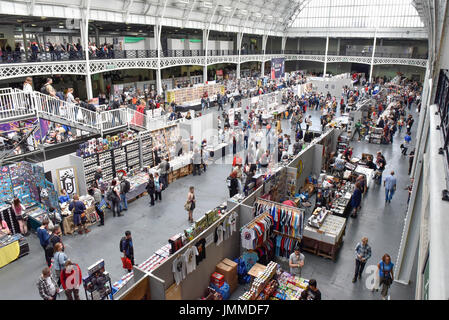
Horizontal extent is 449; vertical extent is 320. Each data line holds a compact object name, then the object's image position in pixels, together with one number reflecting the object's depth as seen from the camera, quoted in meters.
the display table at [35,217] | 10.38
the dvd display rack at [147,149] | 14.52
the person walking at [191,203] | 10.47
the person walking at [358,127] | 20.52
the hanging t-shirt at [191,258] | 6.56
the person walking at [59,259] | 7.35
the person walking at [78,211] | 9.85
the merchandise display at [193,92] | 25.14
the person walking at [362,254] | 7.80
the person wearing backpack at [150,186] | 11.84
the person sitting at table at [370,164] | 14.11
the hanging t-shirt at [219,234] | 7.50
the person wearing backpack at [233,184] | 11.91
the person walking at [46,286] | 6.62
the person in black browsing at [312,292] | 6.46
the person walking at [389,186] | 11.84
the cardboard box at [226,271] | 7.57
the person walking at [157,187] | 12.25
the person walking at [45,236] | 8.37
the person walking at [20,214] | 10.04
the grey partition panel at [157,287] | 5.75
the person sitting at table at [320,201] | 11.38
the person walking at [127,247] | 8.16
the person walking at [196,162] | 14.64
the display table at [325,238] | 8.85
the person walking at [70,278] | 6.77
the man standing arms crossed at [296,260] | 7.68
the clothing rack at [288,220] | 8.42
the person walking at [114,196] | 10.98
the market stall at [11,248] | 8.74
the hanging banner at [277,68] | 35.50
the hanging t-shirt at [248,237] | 7.85
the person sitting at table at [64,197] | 10.80
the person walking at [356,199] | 10.91
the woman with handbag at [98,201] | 10.66
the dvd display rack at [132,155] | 13.92
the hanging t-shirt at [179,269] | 6.30
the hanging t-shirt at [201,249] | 6.92
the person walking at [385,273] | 7.03
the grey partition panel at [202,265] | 6.19
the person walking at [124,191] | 11.26
